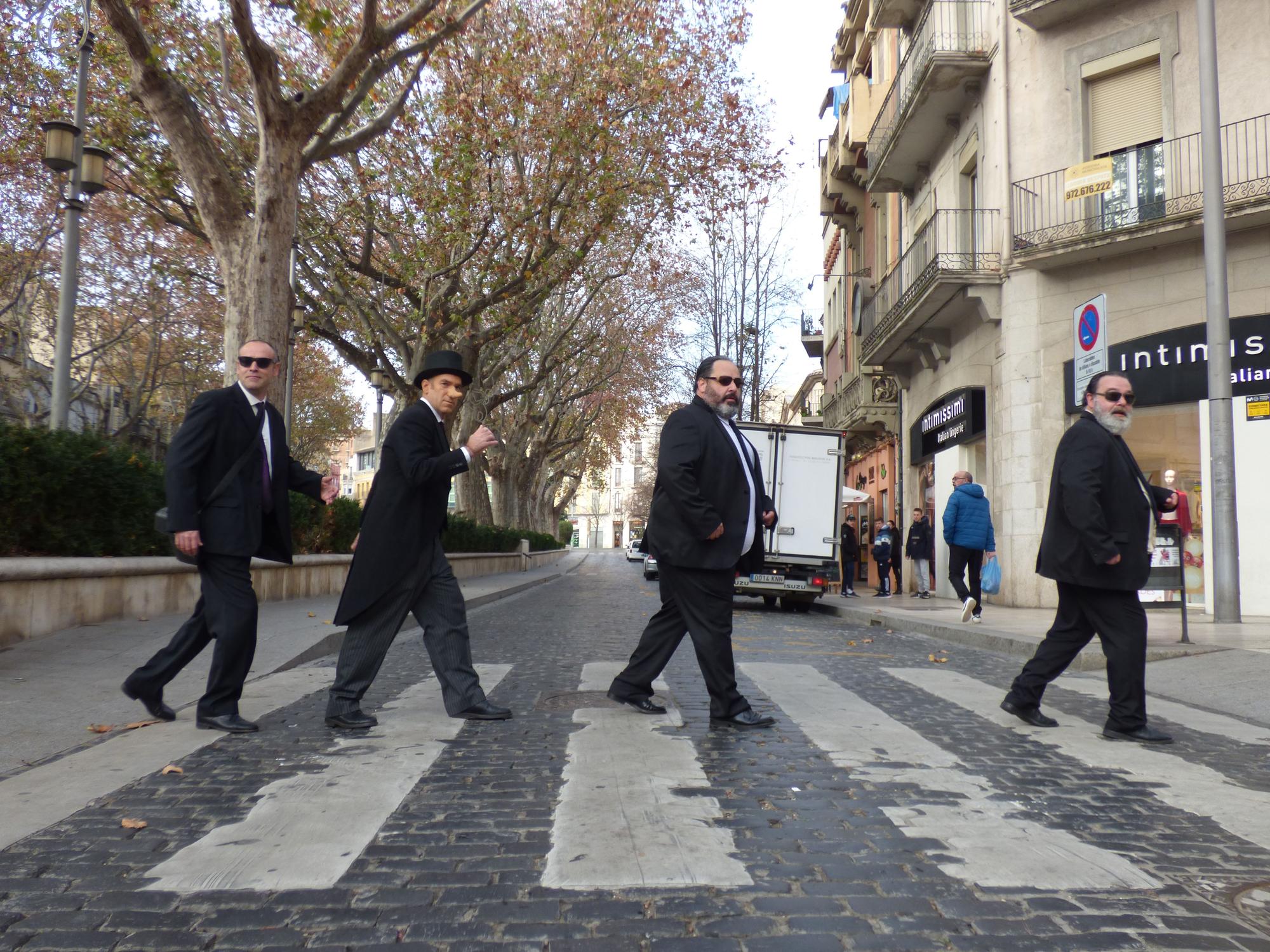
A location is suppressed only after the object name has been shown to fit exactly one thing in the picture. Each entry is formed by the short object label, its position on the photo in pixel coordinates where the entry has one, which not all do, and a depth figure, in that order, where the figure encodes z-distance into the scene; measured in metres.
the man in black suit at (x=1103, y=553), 5.23
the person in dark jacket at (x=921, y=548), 20.02
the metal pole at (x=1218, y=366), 10.95
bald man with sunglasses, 4.96
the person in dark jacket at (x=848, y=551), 23.00
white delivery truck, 18.03
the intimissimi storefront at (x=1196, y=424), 14.20
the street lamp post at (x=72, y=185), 11.87
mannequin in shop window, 10.20
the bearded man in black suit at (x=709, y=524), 5.36
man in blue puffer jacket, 13.32
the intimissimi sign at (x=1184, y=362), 14.21
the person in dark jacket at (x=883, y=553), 22.06
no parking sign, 9.31
